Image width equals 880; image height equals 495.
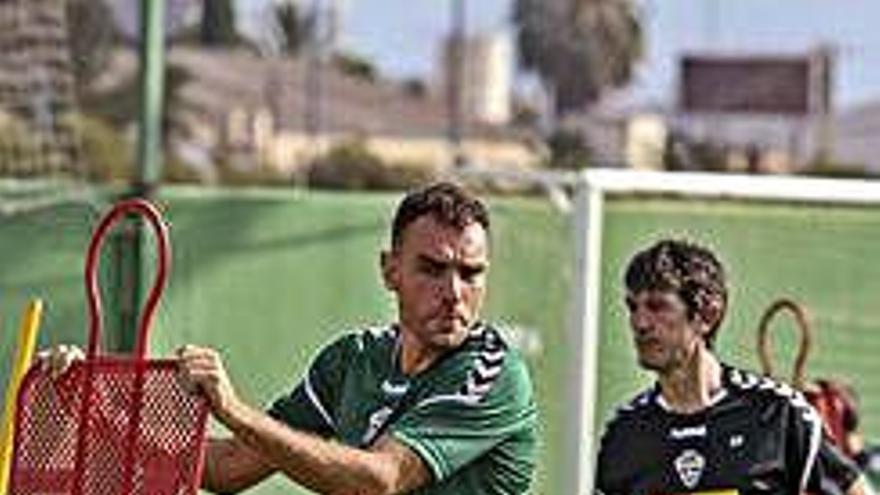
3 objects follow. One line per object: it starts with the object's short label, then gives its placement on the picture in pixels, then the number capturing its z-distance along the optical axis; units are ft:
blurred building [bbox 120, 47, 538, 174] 345.65
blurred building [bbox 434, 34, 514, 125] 491.88
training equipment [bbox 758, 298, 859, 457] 47.57
